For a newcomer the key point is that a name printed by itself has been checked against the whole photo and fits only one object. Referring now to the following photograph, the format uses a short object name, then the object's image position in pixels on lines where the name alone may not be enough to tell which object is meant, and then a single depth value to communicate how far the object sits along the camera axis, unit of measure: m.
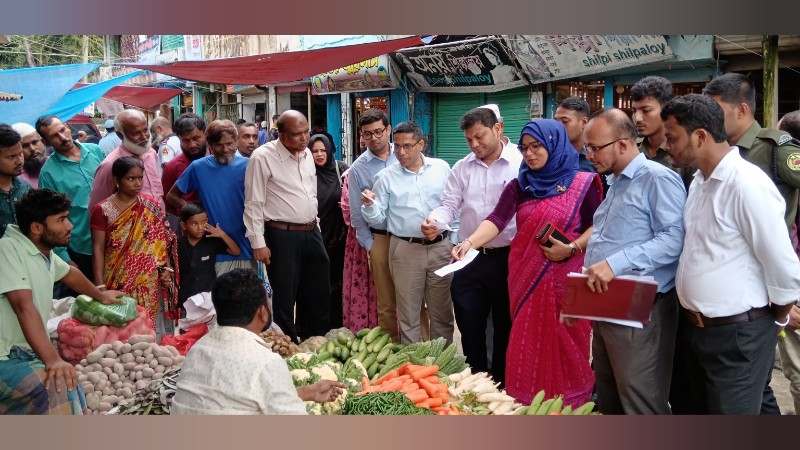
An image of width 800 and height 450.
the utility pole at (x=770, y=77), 7.18
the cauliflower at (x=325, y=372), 4.23
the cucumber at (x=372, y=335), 5.06
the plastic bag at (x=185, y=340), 5.02
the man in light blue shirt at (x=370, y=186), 5.59
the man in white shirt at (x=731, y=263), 2.90
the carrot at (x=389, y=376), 4.40
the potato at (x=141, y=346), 4.49
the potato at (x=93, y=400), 4.12
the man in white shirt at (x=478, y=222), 4.70
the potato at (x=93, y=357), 4.39
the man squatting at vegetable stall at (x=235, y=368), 2.69
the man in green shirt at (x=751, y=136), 3.52
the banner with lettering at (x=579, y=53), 8.88
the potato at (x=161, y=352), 4.49
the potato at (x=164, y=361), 4.45
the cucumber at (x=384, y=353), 4.80
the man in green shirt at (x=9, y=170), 4.34
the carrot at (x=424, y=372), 4.24
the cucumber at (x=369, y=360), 4.78
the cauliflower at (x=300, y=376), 4.12
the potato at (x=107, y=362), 4.37
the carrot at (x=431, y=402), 3.96
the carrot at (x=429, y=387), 4.08
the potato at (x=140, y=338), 4.56
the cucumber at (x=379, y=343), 4.95
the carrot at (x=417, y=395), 3.96
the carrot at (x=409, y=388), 4.09
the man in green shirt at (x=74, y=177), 5.50
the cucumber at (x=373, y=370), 4.68
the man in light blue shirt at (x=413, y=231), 5.20
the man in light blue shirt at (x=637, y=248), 3.26
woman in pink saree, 4.08
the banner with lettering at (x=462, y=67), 11.70
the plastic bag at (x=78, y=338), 4.51
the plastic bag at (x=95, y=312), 4.56
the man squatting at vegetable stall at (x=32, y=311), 3.45
